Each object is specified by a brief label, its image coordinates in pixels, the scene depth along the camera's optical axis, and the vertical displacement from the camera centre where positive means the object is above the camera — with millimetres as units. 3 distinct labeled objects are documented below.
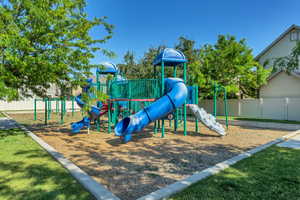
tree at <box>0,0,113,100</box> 4336 +1738
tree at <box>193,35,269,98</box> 16016 +3026
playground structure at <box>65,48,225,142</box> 6935 +66
